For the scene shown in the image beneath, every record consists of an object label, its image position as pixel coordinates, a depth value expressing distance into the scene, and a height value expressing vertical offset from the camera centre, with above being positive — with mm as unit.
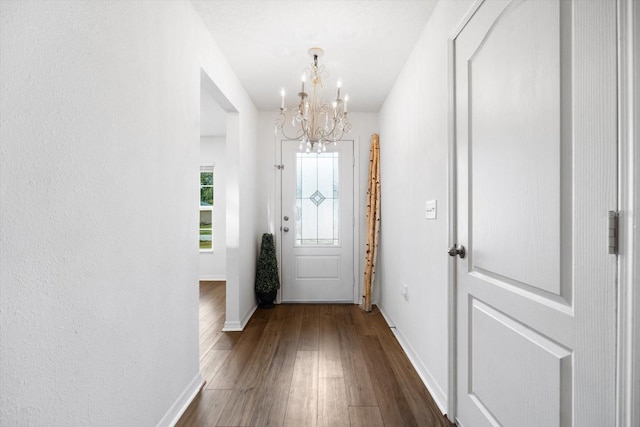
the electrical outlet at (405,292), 2631 -693
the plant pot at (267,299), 3740 -1048
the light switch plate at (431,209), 1951 +16
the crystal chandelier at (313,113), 2225 +744
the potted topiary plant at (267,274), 3695 -738
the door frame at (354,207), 4001 +61
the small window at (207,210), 5602 +37
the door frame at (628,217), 734 -15
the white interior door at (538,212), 822 -3
